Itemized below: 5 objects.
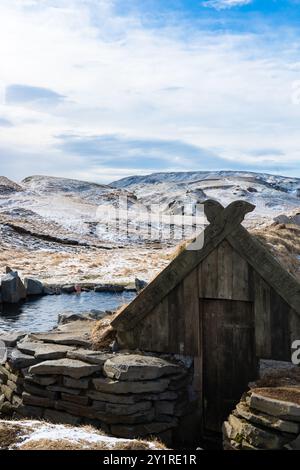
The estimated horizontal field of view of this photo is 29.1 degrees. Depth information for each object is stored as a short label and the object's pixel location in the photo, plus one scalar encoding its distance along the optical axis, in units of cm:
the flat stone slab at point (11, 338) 1451
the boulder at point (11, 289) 2630
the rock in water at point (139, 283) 2373
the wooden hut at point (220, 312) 1102
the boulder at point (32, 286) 2786
